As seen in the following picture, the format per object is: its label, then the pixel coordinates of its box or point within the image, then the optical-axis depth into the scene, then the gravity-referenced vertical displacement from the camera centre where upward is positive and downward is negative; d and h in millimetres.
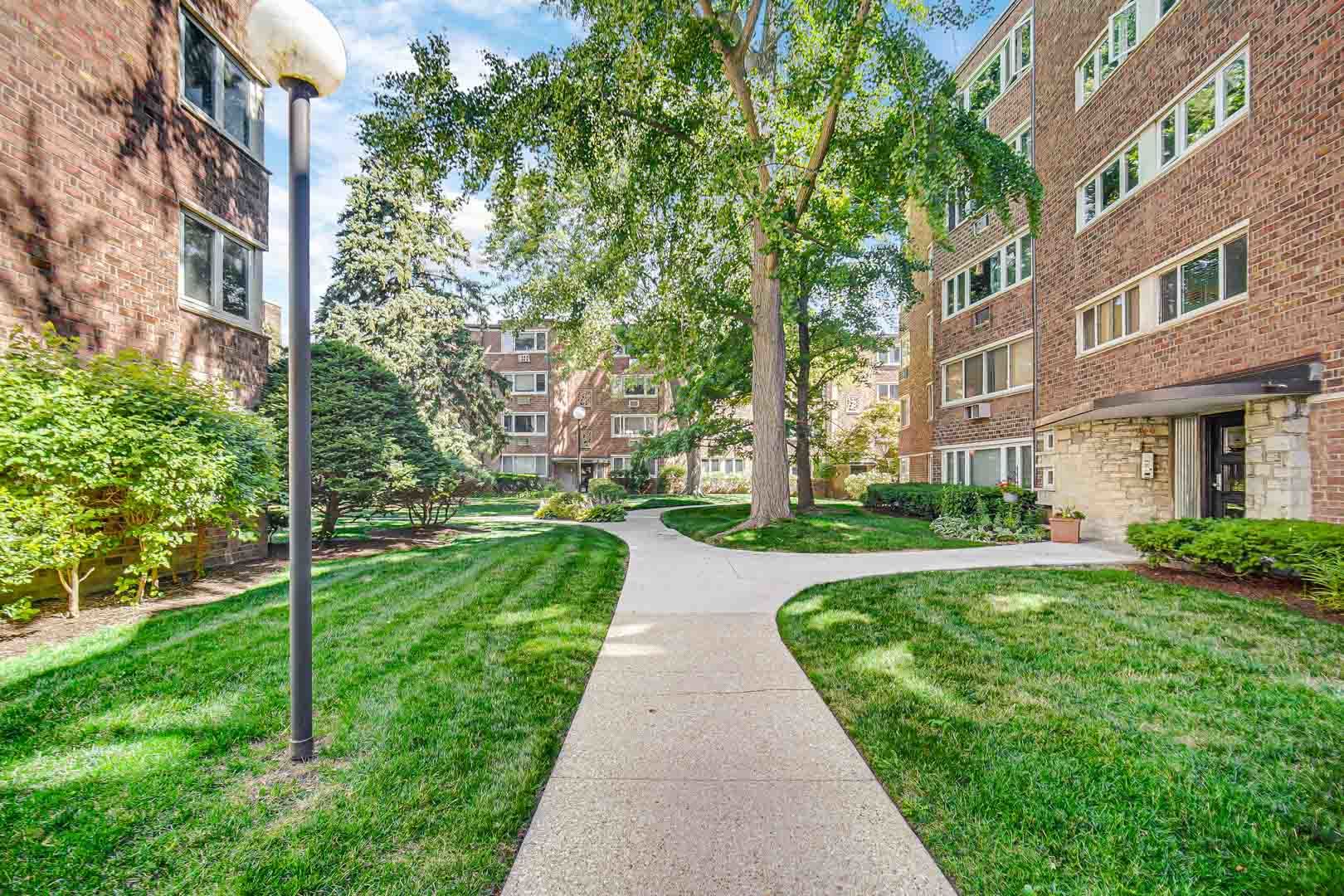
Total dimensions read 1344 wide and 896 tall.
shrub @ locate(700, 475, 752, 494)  33750 -2071
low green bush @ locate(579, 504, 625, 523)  16500 -1916
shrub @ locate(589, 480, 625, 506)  22203 -1678
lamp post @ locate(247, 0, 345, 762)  2645 +949
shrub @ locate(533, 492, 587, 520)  16969 -1769
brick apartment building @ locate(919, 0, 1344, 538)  6719 +3154
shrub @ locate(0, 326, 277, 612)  4629 -57
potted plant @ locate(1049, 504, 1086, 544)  10562 -1468
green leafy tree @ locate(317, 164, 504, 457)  19750 +6236
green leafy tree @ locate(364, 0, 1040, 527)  8984 +6200
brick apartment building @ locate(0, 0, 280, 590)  5773 +3434
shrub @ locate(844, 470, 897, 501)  26641 -1553
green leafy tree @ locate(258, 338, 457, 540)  9516 +364
